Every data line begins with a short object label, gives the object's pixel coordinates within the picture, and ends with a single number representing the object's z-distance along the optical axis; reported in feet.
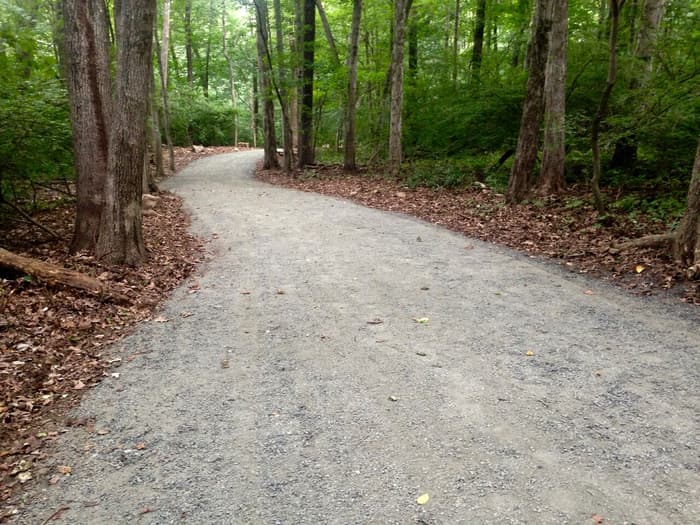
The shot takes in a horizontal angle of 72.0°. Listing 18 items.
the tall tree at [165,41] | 62.79
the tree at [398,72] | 47.06
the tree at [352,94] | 53.72
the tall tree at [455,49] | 54.92
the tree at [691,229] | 20.36
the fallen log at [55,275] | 19.24
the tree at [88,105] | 24.57
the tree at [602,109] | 23.98
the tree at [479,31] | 55.88
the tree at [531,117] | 34.45
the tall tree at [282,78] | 59.77
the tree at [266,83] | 59.57
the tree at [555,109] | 32.86
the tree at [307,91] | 61.62
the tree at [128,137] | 23.17
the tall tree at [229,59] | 117.91
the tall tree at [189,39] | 104.37
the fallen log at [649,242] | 21.93
